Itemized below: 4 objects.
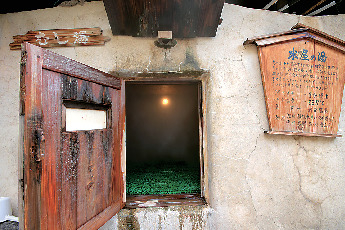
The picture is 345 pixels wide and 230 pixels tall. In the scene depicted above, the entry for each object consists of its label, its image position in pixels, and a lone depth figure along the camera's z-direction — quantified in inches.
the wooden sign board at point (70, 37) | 93.3
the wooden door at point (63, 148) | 47.0
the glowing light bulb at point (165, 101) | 293.3
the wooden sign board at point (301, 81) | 91.4
